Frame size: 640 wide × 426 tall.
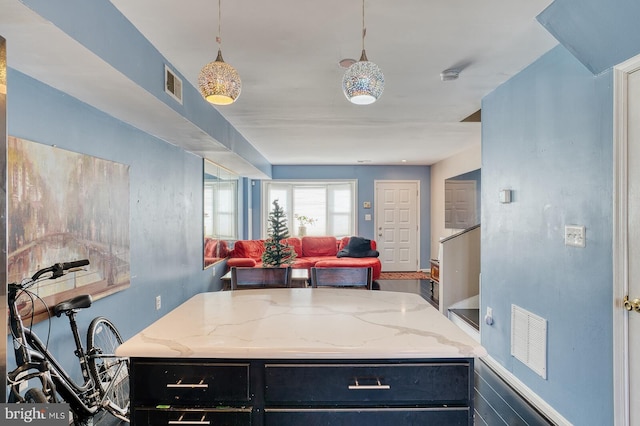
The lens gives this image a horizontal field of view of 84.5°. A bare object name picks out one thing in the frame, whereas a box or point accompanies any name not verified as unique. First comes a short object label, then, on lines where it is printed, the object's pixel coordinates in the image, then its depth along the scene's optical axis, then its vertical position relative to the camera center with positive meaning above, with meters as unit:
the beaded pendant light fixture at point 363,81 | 1.59 +0.61
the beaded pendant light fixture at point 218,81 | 1.62 +0.62
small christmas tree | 3.52 -0.36
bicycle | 1.56 -0.81
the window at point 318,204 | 8.16 +0.24
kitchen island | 1.10 -0.53
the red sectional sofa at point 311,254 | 6.20 -0.75
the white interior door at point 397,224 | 8.00 -0.22
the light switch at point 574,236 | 1.96 -0.12
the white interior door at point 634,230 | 1.65 -0.08
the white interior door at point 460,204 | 5.45 +0.17
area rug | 7.16 -1.30
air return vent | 2.29 -0.86
